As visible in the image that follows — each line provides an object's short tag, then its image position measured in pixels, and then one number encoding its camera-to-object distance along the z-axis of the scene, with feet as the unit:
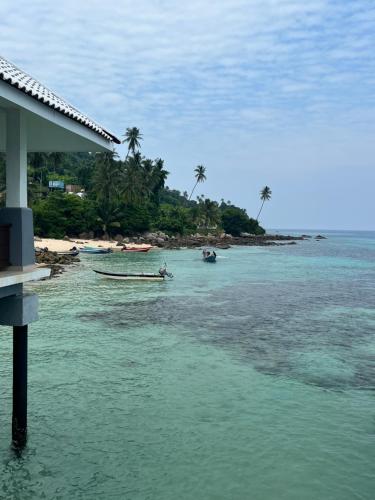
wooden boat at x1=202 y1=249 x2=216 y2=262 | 199.62
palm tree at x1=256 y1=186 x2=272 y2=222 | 495.00
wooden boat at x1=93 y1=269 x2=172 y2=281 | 126.31
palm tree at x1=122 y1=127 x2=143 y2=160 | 309.83
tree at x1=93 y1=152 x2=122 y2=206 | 284.61
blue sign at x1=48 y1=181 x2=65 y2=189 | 318.45
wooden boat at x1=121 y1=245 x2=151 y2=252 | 234.58
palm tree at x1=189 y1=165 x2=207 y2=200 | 415.85
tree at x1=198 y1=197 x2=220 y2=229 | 390.42
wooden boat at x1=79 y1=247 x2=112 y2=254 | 216.33
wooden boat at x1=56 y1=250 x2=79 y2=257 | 188.08
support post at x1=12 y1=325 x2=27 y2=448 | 30.55
